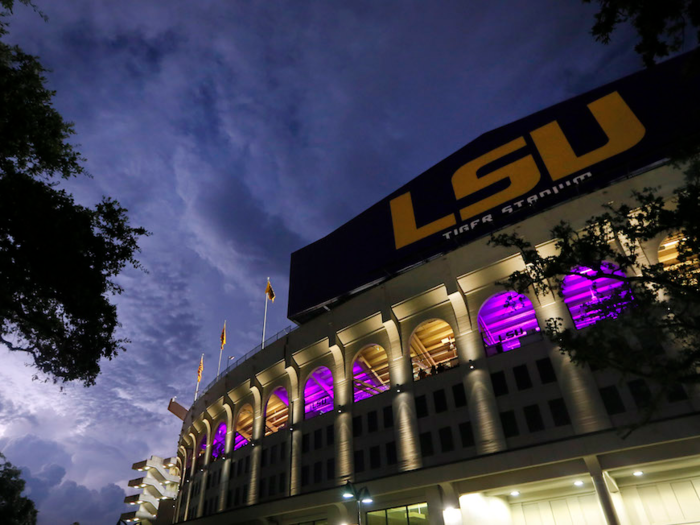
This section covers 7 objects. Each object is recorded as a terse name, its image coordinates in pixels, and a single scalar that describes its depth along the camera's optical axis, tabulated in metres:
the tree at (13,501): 45.66
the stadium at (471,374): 24.38
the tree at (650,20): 12.75
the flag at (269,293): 53.09
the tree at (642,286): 16.19
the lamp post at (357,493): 20.73
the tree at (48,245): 18.50
